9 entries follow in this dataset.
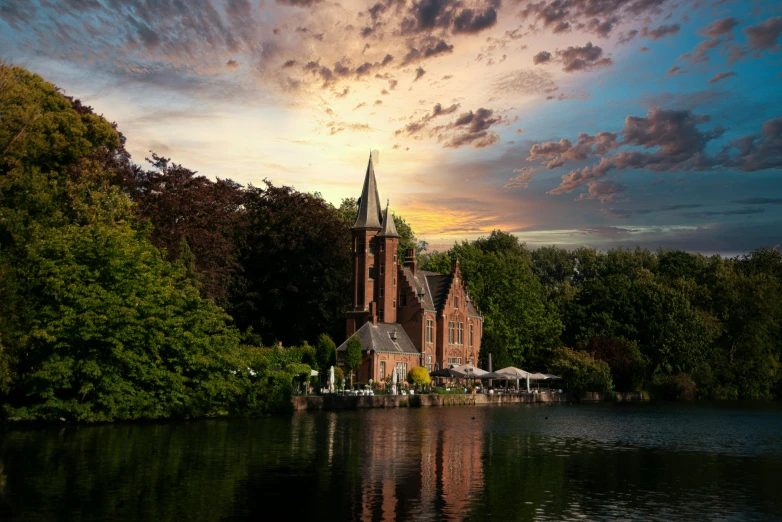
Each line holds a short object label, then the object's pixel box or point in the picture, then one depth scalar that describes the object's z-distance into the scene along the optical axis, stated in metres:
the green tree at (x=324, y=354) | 62.94
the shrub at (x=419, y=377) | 67.50
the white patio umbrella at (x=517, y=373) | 67.81
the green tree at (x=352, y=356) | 66.00
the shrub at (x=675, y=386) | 79.81
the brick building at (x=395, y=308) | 71.56
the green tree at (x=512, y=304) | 83.88
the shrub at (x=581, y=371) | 72.69
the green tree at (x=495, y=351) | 80.50
